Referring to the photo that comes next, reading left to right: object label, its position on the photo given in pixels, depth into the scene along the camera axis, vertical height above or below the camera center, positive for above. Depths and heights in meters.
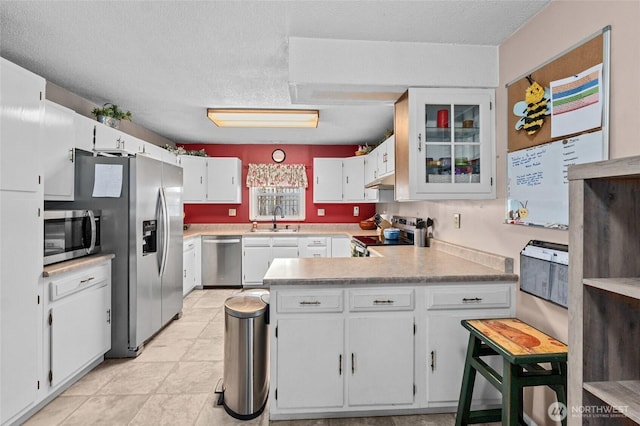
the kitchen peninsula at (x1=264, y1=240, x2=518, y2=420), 1.88 -0.74
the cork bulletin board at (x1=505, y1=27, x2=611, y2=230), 1.41 +0.34
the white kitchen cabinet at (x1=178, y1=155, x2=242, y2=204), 5.01 +0.51
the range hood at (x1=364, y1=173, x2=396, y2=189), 3.16 +0.35
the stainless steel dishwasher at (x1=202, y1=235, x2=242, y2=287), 4.90 -0.73
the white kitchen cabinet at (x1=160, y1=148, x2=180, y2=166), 4.34 +0.78
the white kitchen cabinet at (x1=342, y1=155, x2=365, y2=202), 5.15 +0.54
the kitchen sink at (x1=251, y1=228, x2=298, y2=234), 5.08 -0.30
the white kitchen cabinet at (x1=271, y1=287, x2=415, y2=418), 1.88 -0.81
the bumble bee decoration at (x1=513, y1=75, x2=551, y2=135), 1.72 +0.59
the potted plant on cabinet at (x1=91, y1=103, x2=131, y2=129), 3.12 +0.96
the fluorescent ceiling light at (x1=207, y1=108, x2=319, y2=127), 3.56 +1.10
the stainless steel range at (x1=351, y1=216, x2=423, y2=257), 3.50 -0.32
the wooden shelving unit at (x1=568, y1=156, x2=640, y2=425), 1.00 -0.26
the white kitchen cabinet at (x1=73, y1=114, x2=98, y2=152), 2.62 +0.67
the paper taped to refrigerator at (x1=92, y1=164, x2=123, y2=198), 2.67 +0.26
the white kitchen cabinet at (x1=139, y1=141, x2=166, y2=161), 3.79 +0.76
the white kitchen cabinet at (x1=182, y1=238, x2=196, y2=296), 4.38 -0.75
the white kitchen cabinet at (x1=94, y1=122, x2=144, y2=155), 2.90 +0.70
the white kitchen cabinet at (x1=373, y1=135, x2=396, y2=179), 3.24 +0.60
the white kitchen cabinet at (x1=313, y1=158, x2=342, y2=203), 5.30 +0.55
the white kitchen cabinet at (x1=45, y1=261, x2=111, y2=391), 2.08 -0.78
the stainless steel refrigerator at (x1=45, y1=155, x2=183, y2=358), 2.68 -0.17
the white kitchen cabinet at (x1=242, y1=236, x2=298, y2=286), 4.89 -0.64
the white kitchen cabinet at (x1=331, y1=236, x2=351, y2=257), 4.95 -0.52
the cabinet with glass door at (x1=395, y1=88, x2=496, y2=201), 2.21 +0.49
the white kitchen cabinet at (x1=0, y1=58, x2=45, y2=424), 1.73 -0.16
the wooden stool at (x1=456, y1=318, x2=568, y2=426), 1.42 -0.73
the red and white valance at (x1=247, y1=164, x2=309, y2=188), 5.43 +0.62
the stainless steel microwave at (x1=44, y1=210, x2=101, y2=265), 2.17 -0.17
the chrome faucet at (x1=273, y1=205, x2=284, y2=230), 5.59 +0.04
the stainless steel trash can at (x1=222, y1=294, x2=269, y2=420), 1.98 -0.92
